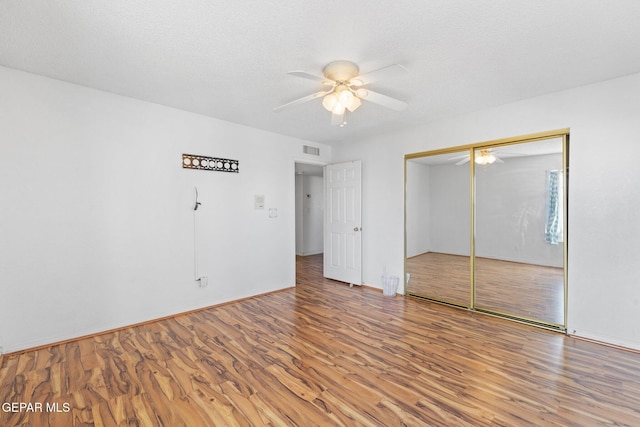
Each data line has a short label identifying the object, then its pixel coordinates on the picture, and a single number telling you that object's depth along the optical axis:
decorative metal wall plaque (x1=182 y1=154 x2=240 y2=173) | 3.65
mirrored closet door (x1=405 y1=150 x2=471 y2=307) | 3.90
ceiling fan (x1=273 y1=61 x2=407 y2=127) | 2.34
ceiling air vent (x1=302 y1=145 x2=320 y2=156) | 5.06
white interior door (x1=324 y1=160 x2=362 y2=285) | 4.93
